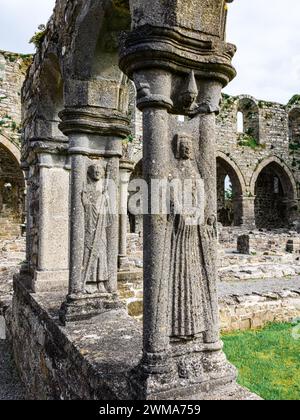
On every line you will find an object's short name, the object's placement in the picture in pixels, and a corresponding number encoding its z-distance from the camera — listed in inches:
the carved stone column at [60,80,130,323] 143.8
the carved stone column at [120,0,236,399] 81.3
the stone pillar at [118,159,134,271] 264.7
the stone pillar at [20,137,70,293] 196.1
